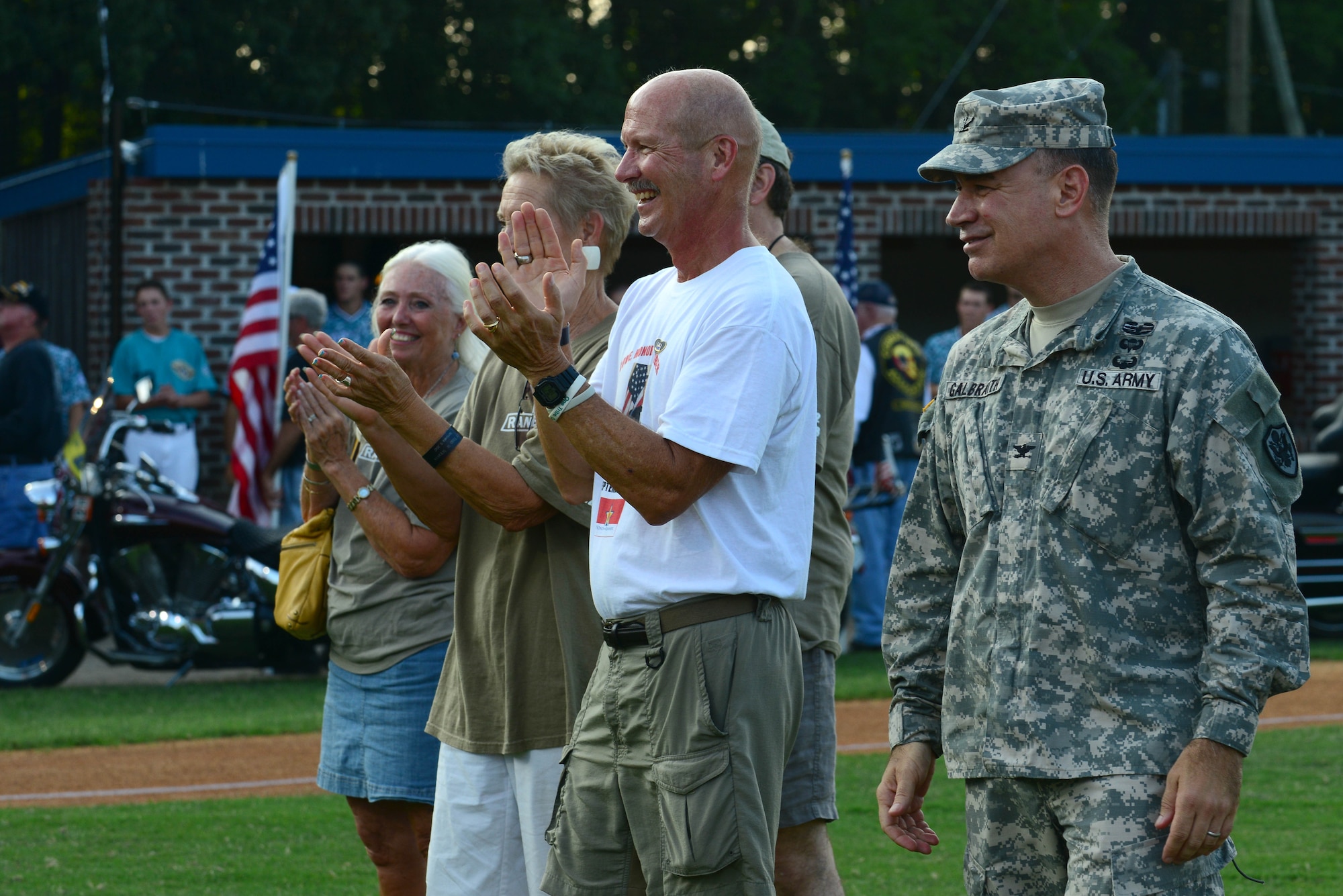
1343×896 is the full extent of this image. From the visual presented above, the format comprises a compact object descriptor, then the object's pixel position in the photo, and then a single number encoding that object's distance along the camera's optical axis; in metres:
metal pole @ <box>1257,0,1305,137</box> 30.38
